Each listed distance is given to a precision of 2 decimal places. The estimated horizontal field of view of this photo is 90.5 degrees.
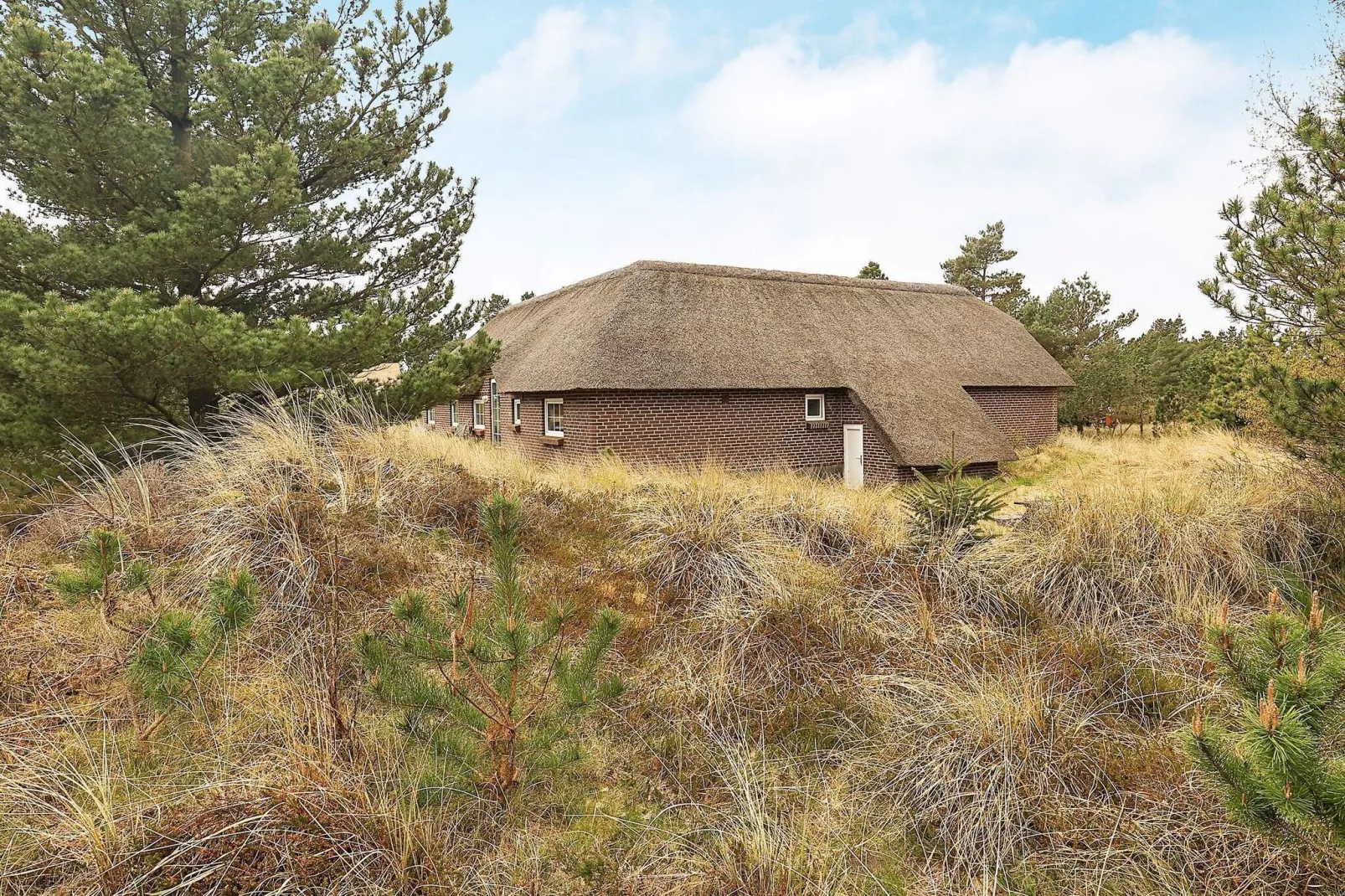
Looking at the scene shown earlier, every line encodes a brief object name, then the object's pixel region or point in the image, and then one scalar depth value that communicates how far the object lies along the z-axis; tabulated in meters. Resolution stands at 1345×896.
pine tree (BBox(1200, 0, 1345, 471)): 5.88
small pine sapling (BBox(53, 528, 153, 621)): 2.99
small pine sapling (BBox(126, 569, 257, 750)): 2.82
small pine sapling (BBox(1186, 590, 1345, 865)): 1.88
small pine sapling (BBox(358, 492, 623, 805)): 3.04
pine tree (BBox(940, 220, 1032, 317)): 38.03
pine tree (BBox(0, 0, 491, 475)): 8.34
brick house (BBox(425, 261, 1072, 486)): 14.27
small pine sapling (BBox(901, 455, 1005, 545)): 6.33
